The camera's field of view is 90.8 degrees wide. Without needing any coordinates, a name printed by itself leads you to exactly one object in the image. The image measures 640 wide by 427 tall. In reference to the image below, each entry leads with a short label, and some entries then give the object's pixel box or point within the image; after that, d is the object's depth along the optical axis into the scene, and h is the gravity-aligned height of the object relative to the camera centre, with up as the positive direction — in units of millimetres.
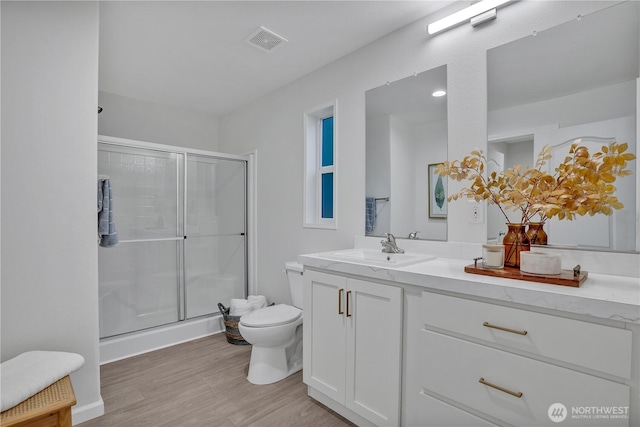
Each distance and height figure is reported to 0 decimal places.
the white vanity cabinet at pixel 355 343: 1496 -681
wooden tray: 1142 -245
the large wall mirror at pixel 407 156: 1942 +382
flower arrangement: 1204 +124
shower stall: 2822 -222
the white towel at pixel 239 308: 2959 -886
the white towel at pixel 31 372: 1243 -689
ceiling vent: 2195 +1265
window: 2770 +405
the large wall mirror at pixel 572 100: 1347 +537
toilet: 2150 -885
